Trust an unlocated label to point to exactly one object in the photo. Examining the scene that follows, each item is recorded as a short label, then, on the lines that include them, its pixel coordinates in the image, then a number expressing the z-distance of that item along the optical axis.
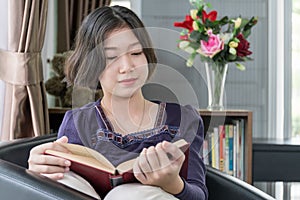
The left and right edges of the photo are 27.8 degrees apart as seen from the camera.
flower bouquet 3.01
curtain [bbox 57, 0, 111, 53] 3.51
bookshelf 3.00
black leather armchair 1.37
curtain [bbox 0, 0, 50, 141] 2.51
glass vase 3.03
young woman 1.55
